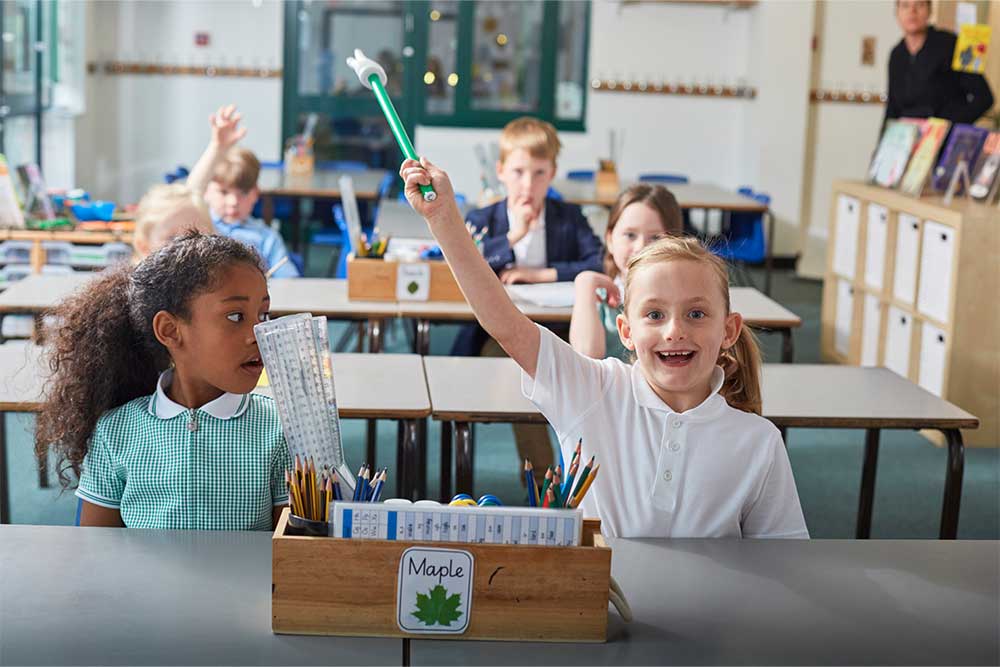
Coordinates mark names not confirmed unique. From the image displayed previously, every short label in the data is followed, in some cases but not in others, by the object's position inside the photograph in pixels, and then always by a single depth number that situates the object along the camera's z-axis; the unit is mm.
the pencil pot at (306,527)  1297
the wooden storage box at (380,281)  3623
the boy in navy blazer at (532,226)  3973
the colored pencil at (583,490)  1331
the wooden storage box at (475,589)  1265
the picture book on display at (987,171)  4738
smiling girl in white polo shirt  1753
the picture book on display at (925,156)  5125
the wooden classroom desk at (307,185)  6566
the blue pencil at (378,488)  1367
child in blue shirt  4293
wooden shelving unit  4504
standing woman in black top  5539
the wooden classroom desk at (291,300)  3420
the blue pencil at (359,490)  1353
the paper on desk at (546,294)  3584
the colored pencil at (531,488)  1381
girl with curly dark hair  1845
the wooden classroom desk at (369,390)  2541
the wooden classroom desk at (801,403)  2600
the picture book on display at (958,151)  4992
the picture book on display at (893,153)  5424
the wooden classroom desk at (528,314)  3496
